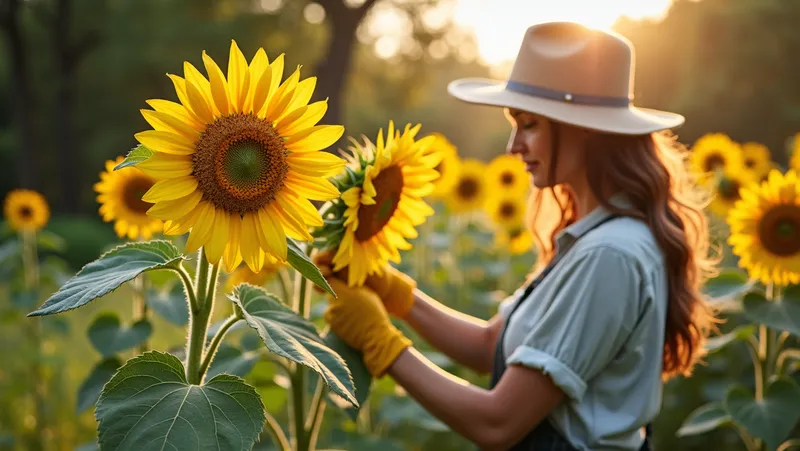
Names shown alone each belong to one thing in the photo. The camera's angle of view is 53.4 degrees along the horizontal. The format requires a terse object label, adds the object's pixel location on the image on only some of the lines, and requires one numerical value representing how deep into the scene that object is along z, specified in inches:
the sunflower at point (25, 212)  175.2
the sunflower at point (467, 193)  213.3
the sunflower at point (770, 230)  103.2
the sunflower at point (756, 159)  192.1
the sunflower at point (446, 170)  195.5
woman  76.6
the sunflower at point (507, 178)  215.9
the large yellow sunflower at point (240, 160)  49.1
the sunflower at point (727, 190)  162.9
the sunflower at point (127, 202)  111.5
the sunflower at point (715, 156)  189.0
